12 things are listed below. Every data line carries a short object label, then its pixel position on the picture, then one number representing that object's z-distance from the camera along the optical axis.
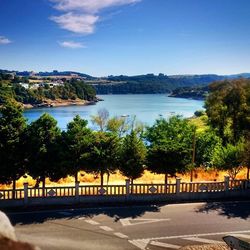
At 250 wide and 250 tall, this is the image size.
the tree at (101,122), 49.15
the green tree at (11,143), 14.12
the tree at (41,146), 14.39
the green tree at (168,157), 14.84
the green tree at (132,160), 14.71
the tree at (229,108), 22.50
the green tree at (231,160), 17.88
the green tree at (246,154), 15.85
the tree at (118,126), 43.10
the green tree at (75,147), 14.44
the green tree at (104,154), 14.62
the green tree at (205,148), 24.20
